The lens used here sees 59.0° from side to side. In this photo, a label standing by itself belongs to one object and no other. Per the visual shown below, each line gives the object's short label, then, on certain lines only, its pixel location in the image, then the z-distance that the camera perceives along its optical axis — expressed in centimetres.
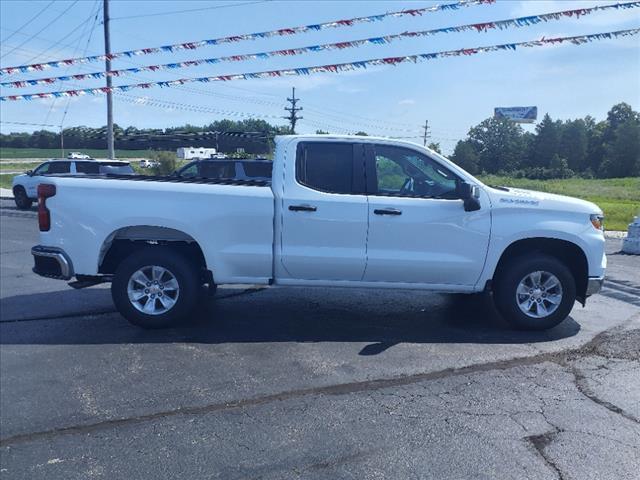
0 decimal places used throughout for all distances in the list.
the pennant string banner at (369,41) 877
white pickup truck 571
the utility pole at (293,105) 3859
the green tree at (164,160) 3334
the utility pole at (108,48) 2727
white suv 1911
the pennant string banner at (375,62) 926
